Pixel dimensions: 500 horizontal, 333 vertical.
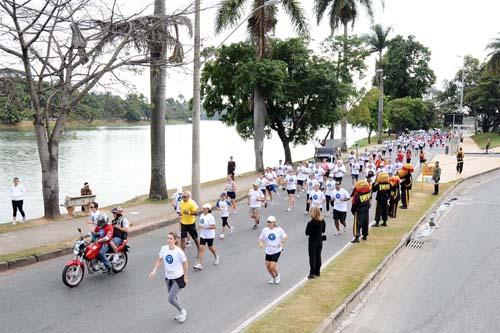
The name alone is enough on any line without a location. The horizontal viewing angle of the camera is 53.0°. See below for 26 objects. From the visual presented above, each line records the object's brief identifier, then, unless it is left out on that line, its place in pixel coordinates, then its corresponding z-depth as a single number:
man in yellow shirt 12.28
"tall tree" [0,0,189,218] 15.59
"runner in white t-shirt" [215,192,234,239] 14.91
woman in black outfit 10.29
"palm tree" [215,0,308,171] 27.94
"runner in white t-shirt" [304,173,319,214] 16.74
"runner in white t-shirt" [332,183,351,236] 15.00
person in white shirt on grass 16.67
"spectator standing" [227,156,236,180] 28.27
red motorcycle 9.88
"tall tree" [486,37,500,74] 54.91
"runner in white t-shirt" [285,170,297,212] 19.76
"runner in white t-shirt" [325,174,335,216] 18.14
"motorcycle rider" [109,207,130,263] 11.17
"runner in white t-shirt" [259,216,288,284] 10.08
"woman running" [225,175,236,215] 18.58
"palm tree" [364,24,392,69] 61.56
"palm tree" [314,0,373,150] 44.28
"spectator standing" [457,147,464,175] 31.03
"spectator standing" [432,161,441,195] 22.92
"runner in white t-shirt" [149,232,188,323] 8.20
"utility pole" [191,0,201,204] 17.38
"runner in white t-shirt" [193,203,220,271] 11.41
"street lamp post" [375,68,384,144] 61.97
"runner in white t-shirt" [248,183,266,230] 16.02
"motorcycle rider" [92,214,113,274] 10.62
